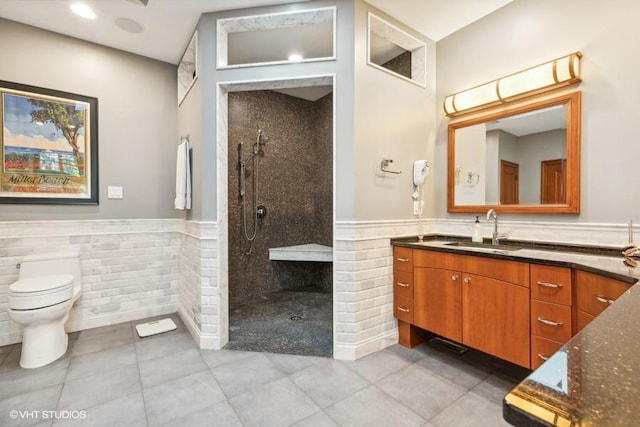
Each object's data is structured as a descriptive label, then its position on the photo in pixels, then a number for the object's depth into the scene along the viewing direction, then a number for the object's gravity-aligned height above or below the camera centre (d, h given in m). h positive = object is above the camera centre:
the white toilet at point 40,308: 2.03 -0.71
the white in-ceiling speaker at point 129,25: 2.45 +1.61
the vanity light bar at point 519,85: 1.95 +0.95
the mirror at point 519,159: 2.01 +0.40
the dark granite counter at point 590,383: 0.35 -0.25
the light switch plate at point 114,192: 2.86 +0.18
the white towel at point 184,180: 2.68 +0.28
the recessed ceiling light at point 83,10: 2.28 +1.61
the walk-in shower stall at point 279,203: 3.57 +0.09
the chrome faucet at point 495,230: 2.33 -0.16
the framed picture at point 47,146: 2.45 +0.57
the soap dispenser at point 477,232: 2.41 -0.18
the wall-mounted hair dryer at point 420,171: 2.57 +0.35
